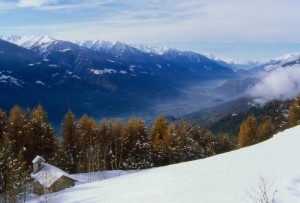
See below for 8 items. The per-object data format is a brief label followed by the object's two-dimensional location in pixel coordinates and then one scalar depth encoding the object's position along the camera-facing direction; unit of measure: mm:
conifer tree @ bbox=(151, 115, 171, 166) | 79562
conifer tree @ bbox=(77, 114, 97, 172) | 69938
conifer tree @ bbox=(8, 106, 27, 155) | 63469
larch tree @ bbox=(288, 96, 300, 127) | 82438
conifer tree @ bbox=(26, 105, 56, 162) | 64875
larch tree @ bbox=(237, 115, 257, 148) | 88375
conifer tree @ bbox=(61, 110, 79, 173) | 72688
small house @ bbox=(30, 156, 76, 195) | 49250
